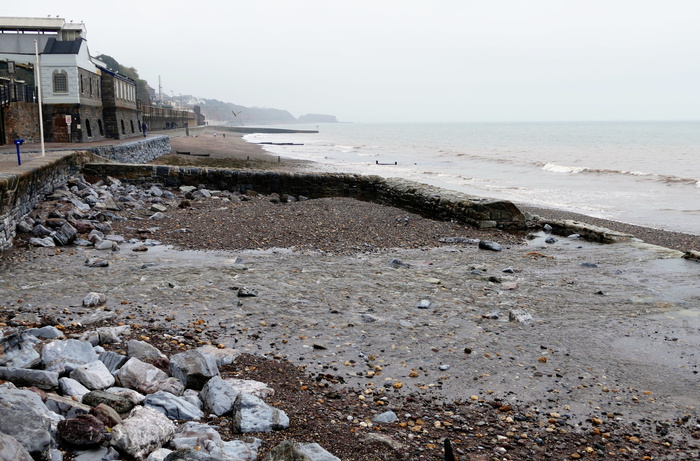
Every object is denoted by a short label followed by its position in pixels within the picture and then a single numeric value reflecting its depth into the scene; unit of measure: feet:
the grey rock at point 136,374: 13.46
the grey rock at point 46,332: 16.67
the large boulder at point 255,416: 12.21
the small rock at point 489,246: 33.74
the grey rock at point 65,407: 11.30
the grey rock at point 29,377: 12.59
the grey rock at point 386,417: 13.43
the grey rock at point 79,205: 39.63
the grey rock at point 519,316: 20.83
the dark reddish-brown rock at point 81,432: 10.44
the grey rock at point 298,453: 10.06
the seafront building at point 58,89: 94.63
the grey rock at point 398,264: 29.19
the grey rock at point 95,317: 18.97
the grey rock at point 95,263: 27.20
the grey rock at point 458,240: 35.94
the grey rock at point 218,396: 12.97
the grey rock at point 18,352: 13.71
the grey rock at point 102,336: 16.33
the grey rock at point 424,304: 22.45
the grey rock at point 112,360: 14.40
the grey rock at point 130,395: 12.49
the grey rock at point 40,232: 31.99
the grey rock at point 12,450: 8.68
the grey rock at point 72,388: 12.35
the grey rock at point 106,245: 31.11
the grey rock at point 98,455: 10.24
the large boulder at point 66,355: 13.60
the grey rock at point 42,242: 30.55
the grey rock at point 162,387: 13.35
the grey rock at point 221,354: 16.17
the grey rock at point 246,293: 23.09
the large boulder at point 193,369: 14.11
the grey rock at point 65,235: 31.60
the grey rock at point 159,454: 10.23
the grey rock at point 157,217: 40.62
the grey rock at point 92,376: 13.10
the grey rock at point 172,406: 12.40
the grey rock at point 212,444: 10.93
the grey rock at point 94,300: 20.88
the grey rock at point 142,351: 15.37
